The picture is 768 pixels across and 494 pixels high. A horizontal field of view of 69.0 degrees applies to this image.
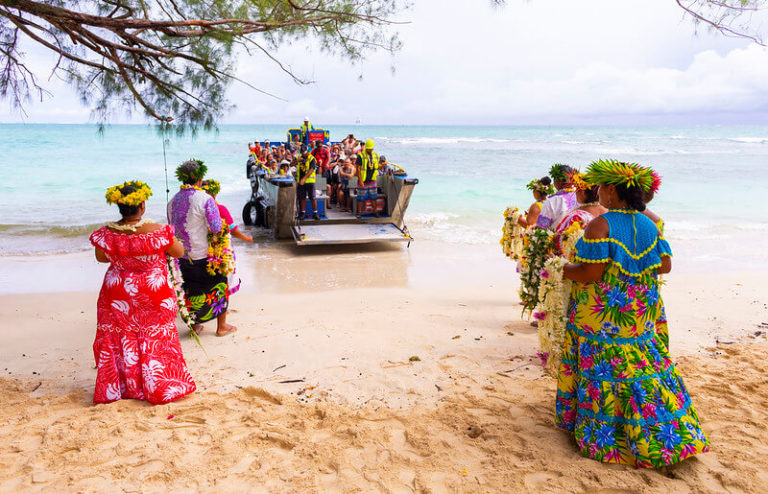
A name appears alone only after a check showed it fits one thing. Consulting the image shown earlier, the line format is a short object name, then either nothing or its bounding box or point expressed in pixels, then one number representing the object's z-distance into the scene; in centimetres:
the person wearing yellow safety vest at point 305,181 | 1013
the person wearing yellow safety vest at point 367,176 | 1049
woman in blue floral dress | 287
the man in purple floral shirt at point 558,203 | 498
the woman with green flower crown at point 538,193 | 560
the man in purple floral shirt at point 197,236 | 494
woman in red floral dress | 369
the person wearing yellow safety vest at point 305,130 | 1388
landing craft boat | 982
